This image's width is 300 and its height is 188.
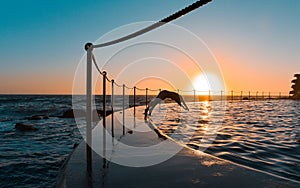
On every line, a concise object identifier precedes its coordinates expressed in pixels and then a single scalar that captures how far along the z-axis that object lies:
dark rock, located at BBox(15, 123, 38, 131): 11.85
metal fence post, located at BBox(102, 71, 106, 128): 3.98
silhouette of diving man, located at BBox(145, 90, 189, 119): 13.26
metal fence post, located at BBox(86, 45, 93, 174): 2.85
